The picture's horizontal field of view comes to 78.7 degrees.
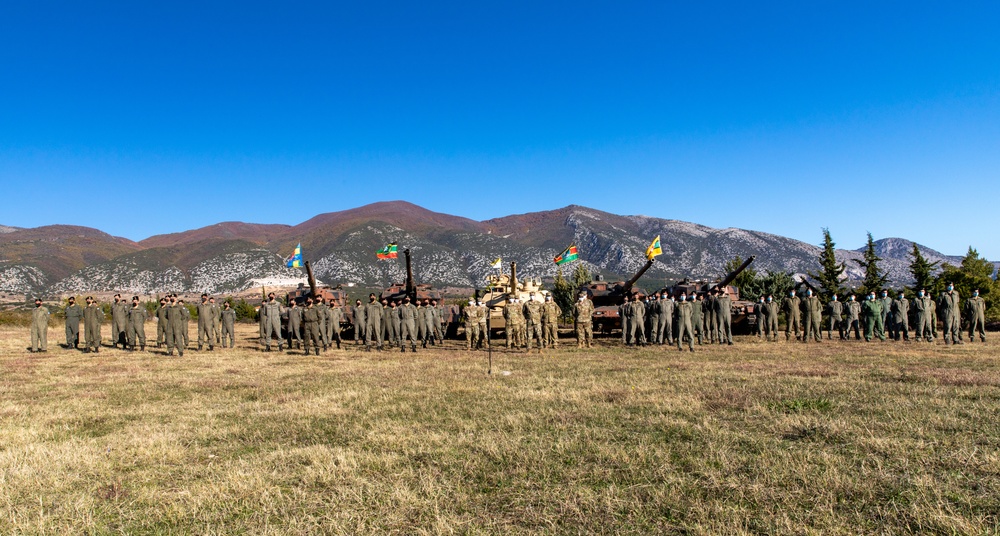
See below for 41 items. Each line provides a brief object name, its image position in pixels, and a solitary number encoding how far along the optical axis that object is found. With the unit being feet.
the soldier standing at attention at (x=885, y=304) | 67.26
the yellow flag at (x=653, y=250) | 77.51
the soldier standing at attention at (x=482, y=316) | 66.60
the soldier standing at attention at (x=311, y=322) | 59.36
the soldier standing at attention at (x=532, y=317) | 62.39
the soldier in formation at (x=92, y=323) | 62.95
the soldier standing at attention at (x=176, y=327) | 59.82
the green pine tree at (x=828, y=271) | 115.65
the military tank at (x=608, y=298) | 73.56
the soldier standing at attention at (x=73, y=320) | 66.39
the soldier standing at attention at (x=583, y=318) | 63.31
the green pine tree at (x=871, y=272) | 109.91
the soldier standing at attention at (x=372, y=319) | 67.10
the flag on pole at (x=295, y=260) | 83.96
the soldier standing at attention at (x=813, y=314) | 66.54
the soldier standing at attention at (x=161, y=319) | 61.98
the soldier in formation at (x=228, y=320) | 69.00
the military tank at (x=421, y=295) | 79.41
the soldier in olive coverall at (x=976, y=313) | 61.00
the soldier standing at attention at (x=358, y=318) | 69.92
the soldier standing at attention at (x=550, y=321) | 63.98
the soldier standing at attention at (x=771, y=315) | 69.26
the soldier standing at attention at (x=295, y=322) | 68.59
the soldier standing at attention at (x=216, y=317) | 67.87
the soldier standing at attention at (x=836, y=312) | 69.21
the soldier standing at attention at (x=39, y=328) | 63.10
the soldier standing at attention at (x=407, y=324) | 65.72
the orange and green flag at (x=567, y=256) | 83.30
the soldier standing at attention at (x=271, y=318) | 65.46
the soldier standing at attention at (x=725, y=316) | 64.08
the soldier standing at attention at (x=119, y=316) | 66.49
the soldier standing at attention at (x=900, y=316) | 64.18
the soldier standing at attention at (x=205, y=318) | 66.03
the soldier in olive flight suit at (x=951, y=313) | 60.13
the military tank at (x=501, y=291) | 78.33
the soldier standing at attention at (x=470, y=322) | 65.98
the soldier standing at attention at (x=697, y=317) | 62.69
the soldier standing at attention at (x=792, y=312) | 69.56
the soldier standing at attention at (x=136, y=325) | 64.75
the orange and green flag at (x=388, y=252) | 90.75
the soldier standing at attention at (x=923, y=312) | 62.75
